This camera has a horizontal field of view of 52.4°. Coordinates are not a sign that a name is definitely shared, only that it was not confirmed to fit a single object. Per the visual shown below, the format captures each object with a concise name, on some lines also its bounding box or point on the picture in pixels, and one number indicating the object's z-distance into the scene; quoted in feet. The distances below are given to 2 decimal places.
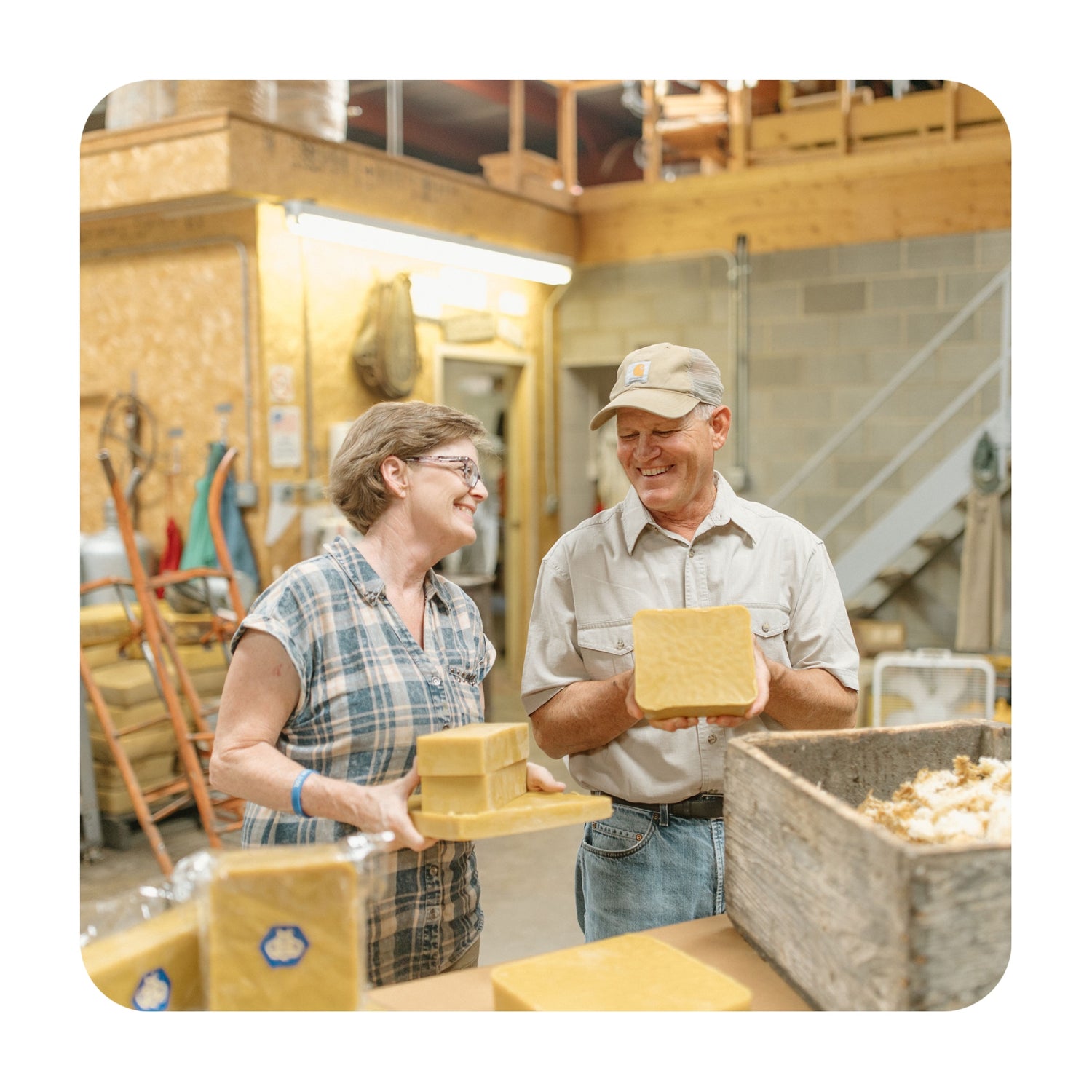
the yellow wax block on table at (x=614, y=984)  3.80
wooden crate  3.39
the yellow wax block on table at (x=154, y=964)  3.81
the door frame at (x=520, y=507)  21.33
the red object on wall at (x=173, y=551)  17.12
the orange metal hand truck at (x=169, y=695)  12.19
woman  4.71
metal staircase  18.92
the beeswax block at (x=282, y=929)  3.76
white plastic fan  15.35
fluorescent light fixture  15.24
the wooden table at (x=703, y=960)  4.11
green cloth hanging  16.76
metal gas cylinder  15.64
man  5.38
